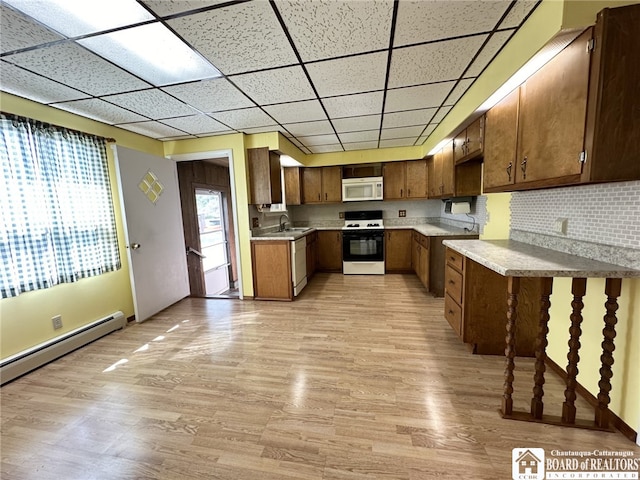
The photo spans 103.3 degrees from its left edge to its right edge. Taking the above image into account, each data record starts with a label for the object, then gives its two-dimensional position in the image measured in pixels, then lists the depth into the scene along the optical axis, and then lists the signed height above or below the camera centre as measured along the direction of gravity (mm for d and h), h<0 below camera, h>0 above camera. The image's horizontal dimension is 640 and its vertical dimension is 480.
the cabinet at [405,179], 4652 +523
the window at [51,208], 2086 +128
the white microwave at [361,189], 4816 +389
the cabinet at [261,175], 3539 +529
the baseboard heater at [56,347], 2020 -1142
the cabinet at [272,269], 3596 -803
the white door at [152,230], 2896 -154
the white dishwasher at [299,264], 3629 -795
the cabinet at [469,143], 2405 +660
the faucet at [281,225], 4780 -241
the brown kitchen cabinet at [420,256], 3645 -786
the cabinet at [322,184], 4977 +522
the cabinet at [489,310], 2016 -866
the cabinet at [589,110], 1139 +457
